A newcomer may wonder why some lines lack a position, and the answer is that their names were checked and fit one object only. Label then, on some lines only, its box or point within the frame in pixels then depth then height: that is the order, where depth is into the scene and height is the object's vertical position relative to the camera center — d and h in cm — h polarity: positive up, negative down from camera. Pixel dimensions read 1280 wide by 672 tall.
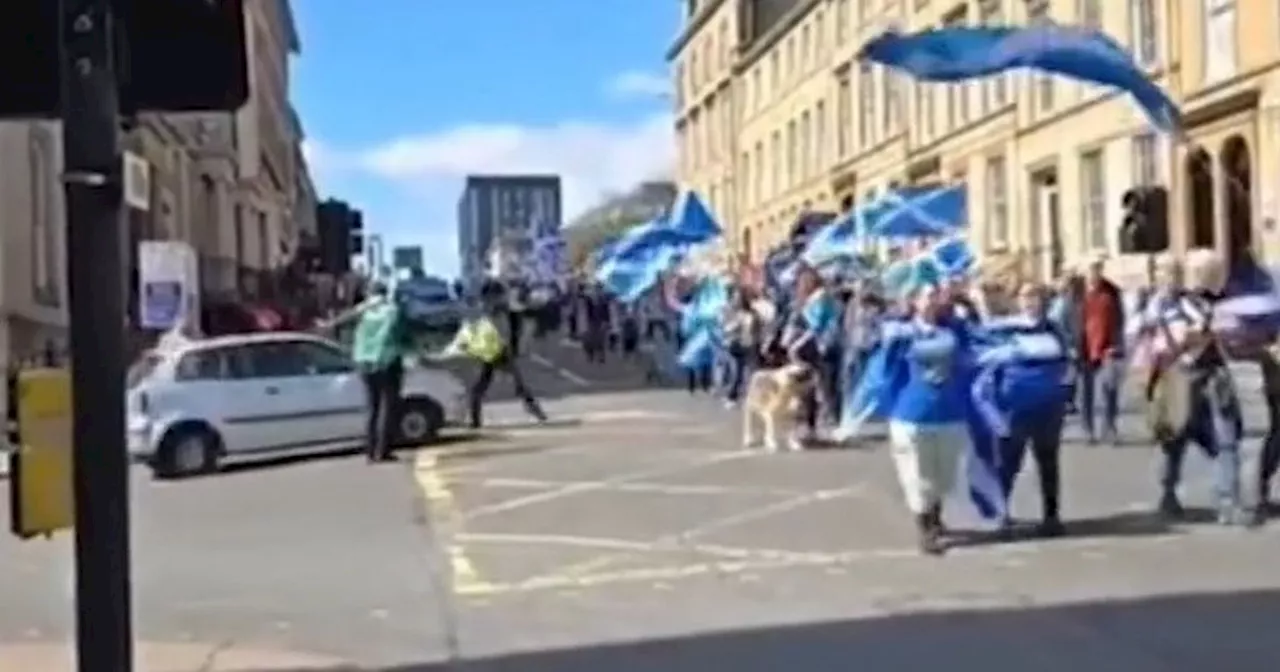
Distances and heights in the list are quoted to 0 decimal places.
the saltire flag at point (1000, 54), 1931 +230
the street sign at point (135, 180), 625 +53
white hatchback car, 2414 -47
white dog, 2322 -54
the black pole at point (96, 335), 568 +6
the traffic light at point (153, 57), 589 +74
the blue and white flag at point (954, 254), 3038 +121
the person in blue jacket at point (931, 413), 1477 -45
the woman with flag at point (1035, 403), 1531 -41
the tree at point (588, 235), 12706 +654
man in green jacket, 2316 -9
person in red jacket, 2277 -18
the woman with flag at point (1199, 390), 1529 -36
